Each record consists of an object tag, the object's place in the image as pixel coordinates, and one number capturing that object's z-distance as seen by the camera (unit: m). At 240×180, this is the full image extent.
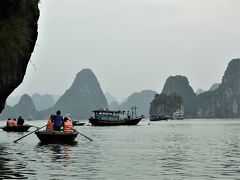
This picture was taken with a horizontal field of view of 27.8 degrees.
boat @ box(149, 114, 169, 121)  188.68
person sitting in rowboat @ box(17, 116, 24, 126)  58.20
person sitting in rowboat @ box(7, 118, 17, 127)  57.51
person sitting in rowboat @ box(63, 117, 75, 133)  33.59
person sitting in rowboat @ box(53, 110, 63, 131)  33.53
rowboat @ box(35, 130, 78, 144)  32.41
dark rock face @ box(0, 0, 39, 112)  30.89
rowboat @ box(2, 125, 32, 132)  56.23
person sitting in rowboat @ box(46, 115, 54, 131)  34.34
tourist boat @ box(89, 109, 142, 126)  94.50
